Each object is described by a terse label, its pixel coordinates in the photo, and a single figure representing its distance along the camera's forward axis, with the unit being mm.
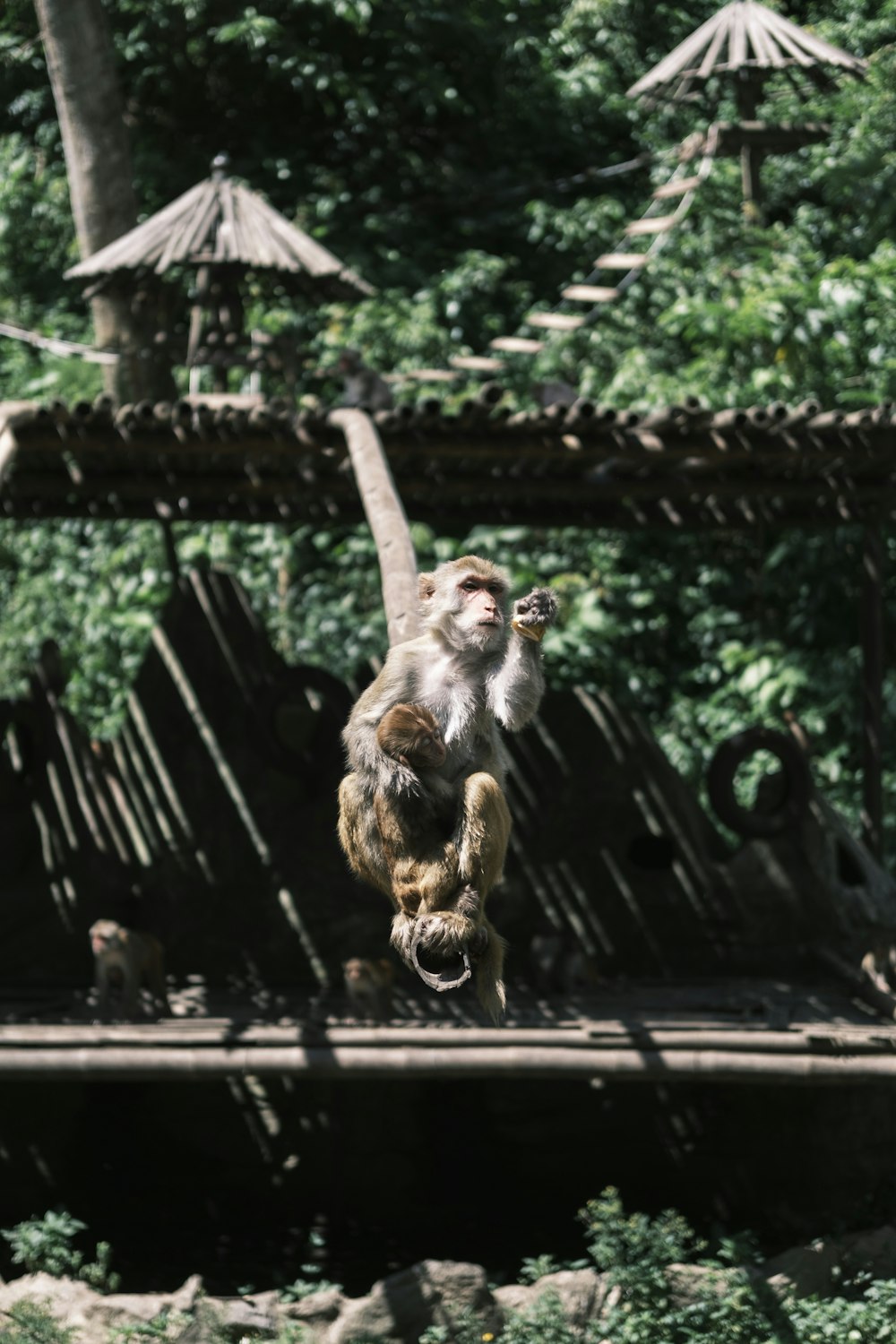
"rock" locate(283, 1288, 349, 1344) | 15133
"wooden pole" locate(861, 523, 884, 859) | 19172
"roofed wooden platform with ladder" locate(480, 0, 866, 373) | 25703
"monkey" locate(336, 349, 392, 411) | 18766
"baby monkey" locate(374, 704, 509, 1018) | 6629
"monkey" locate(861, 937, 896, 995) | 18141
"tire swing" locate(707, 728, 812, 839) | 19562
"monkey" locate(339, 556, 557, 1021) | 6824
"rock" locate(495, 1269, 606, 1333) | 15281
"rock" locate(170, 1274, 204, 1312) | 15164
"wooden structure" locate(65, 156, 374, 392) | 19047
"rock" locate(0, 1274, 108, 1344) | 15062
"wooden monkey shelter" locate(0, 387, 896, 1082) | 18531
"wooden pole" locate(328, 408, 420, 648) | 8555
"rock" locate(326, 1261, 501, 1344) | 14930
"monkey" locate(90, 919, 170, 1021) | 17187
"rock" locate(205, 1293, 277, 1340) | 14898
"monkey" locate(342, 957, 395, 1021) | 16734
